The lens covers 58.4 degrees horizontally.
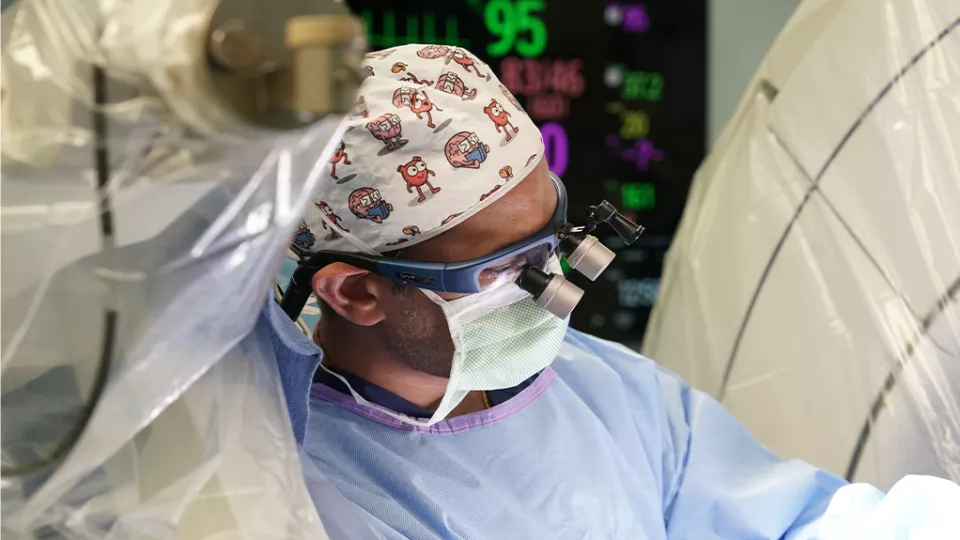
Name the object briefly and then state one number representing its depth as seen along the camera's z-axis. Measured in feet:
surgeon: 2.76
